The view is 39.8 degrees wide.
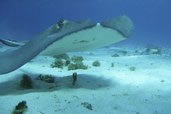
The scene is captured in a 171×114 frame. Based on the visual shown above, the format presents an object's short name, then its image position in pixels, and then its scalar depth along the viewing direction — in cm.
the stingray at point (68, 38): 411
